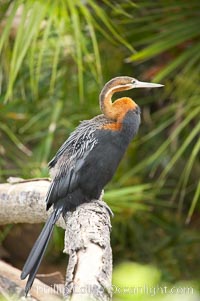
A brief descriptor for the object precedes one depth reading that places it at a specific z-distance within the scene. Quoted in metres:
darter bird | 10.25
